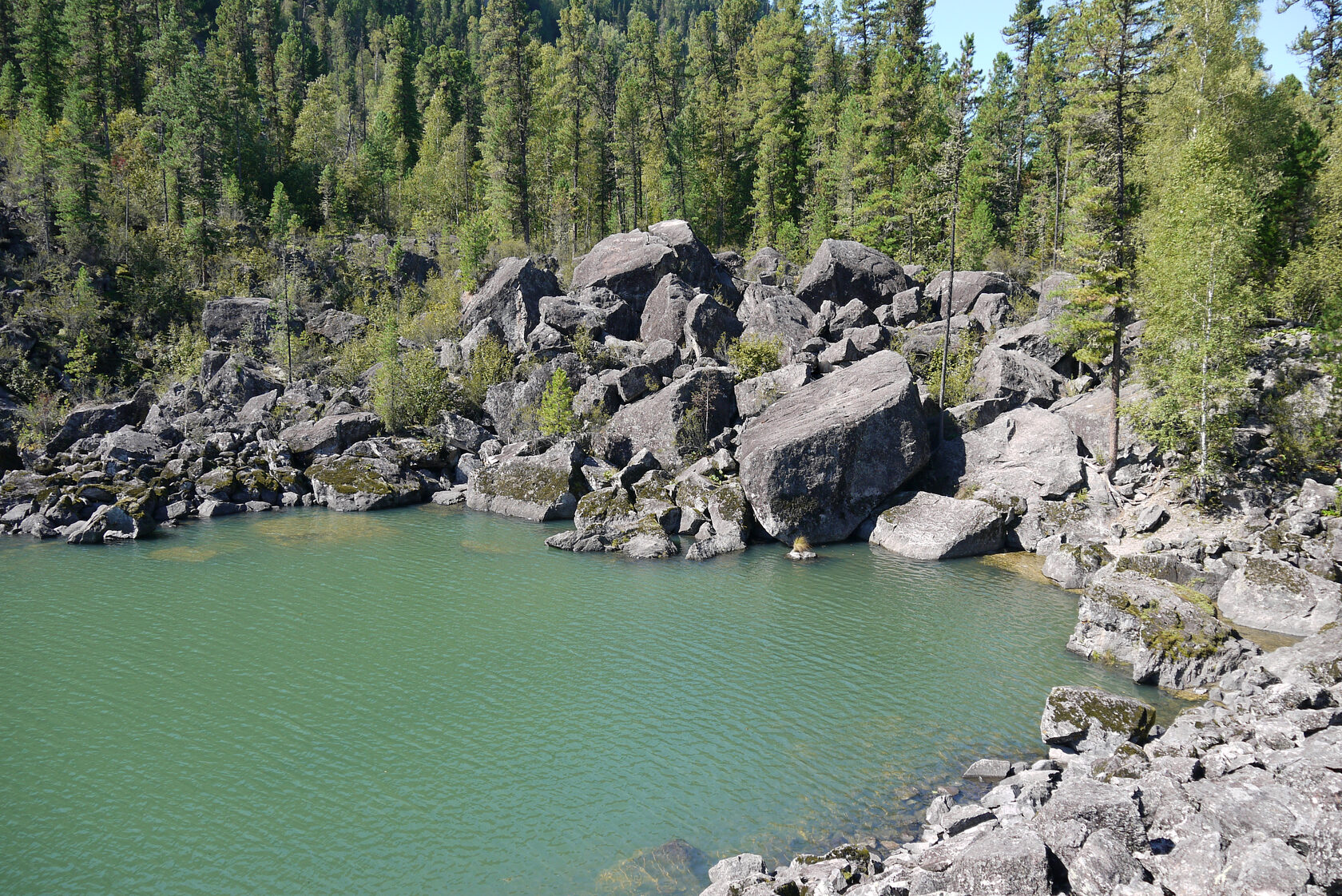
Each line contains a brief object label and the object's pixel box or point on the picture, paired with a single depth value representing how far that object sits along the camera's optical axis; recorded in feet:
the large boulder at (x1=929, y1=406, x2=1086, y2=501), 110.01
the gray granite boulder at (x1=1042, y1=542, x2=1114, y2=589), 90.22
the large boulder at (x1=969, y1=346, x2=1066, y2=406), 132.67
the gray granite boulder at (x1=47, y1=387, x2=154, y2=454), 147.64
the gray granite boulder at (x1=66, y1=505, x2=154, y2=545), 112.37
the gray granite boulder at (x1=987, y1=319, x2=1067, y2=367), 144.77
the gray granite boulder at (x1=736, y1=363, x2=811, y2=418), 139.95
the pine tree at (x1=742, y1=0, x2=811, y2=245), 230.68
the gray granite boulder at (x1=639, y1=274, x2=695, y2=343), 174.09
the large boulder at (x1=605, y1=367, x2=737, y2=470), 137.90
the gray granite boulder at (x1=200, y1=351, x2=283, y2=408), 169.58
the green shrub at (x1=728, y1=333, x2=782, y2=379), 154.71
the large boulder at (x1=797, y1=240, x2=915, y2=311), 181.78
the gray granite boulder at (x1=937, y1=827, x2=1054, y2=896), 34.04
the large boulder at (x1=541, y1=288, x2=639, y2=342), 181.06
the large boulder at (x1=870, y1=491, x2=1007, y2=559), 102.89
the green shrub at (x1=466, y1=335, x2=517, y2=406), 172.65
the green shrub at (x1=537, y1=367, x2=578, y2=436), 149.38
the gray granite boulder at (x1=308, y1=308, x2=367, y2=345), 208.13
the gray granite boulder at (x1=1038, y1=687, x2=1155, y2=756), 52.95
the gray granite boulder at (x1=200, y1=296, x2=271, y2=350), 200.44
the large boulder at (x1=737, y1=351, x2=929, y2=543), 110.42
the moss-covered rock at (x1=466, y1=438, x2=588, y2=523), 130.93
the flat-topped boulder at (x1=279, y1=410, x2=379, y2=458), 150.41
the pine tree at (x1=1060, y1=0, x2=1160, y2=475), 103.81
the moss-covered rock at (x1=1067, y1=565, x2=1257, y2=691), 63.26
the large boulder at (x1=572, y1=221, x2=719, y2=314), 191.72
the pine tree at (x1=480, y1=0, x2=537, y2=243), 221.87
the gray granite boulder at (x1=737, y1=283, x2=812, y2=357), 164.35
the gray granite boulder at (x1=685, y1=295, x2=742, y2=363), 168.25
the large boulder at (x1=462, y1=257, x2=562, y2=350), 185.68
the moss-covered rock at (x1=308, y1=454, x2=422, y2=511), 138.51
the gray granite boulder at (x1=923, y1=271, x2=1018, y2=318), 172.65
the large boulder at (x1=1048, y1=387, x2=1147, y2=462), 111.65
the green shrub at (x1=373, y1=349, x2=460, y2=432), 159.22
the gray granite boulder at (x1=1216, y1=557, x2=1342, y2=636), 71.20
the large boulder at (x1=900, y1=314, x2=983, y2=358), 154.40
